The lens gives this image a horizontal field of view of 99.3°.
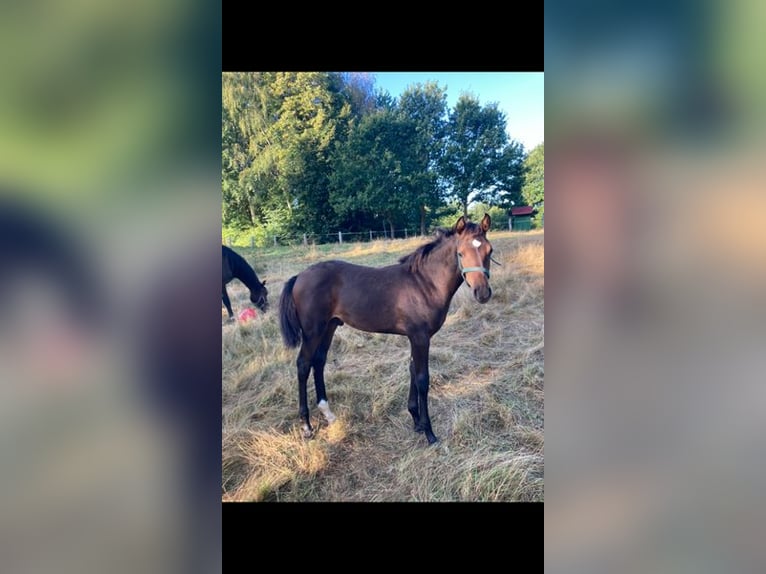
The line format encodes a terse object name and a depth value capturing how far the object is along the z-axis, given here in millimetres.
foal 2184
